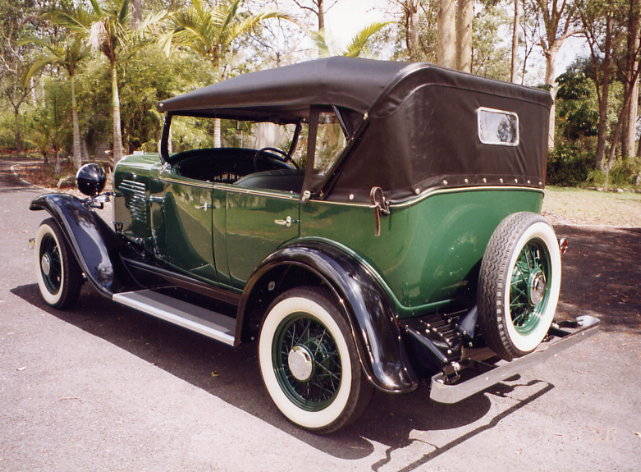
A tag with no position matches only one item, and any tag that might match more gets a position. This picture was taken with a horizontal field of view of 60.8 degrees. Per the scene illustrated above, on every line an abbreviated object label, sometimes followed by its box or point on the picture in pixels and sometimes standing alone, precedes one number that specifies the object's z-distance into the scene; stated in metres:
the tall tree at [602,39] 18.22
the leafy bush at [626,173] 18.58
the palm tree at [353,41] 11.48
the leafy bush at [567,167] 19.61
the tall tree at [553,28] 22.30
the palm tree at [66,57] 13.70
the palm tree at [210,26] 11.10
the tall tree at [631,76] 16.97
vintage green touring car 2.76
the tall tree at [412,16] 18.89
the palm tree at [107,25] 11.81
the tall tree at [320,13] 16.74
